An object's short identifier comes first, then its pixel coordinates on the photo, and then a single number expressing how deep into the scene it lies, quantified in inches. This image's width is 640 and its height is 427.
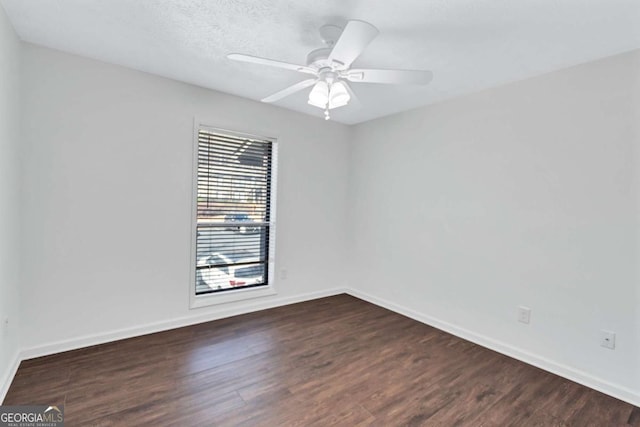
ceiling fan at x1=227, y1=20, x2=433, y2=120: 58.6
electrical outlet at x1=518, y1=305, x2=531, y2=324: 102.8
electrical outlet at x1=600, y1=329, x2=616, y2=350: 85.8
